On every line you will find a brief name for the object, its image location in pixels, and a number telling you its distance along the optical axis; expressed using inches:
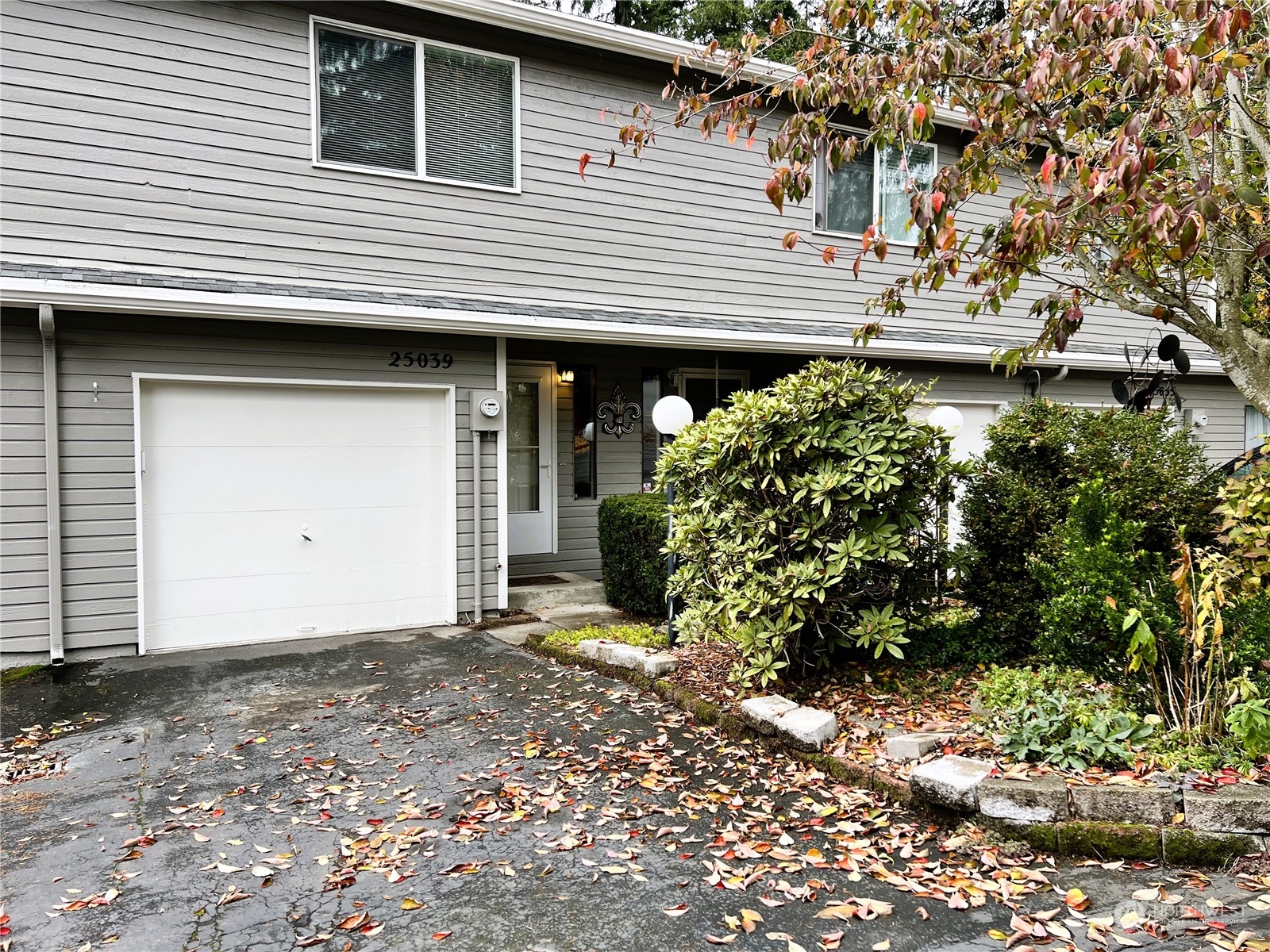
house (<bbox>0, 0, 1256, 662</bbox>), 246.8
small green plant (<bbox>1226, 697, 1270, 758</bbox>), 133.4
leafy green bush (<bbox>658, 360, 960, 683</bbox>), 184.7
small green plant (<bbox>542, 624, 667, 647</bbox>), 251.6
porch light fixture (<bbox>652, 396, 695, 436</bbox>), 242.4
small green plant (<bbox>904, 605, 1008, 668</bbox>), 201.3
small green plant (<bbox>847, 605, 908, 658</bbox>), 184.1
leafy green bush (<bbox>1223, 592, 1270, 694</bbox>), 147.9
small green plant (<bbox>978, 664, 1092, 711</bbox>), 165.0
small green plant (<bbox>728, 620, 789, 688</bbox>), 185.5
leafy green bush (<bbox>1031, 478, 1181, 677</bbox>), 159.9
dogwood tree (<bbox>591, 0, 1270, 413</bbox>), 143.6
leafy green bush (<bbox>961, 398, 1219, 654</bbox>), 186.5
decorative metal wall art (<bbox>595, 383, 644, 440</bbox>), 375.2
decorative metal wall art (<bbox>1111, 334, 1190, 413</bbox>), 382.3
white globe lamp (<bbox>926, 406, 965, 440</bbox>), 213.2
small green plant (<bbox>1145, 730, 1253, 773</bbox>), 136.0
